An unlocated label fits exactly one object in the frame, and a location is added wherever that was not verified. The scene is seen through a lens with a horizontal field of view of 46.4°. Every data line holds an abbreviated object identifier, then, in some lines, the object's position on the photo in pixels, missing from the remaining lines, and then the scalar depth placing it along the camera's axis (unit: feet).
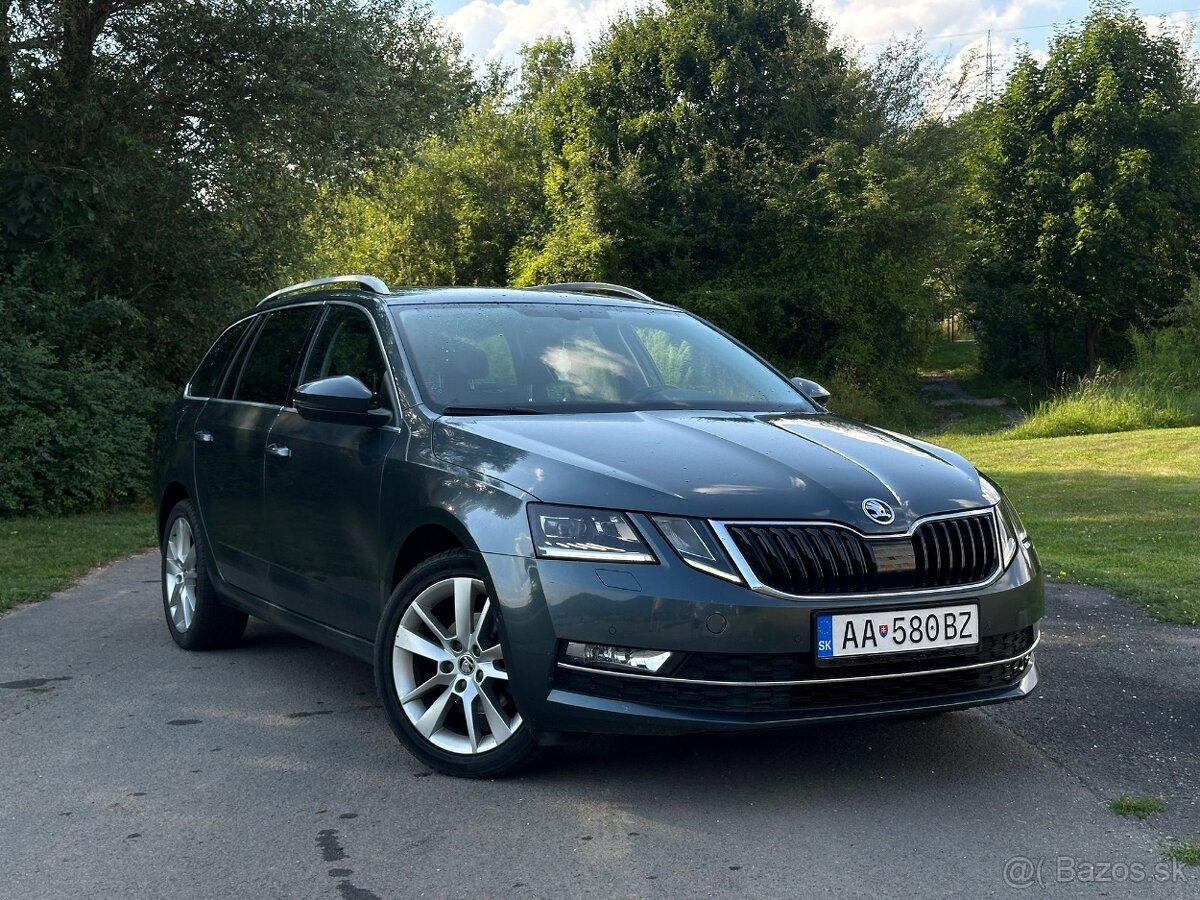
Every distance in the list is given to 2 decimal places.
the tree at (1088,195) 133.39
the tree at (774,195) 123.65
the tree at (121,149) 51.44
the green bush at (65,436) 49.49
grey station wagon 13.85
